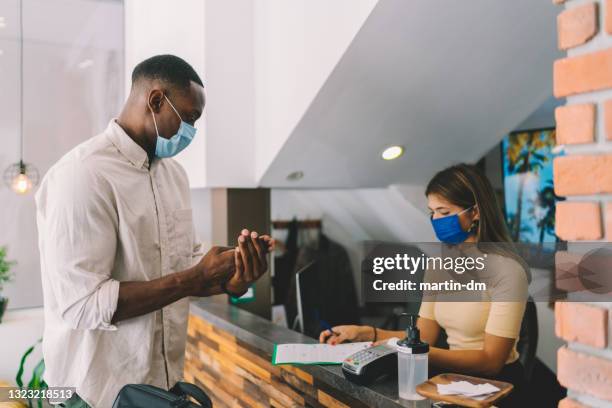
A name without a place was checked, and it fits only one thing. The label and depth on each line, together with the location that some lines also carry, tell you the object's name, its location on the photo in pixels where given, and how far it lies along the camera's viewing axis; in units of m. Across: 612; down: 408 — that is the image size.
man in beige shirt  1.31
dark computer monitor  2.20
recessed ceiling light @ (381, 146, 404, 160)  2.81
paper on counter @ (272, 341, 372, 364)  1.65
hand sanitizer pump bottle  1.31
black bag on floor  1.08
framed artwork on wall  3.39
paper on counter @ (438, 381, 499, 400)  1.17
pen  1.83
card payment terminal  1.42
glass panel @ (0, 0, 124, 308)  3.03
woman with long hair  1.57
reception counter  1.52
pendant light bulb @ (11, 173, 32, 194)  3.01
